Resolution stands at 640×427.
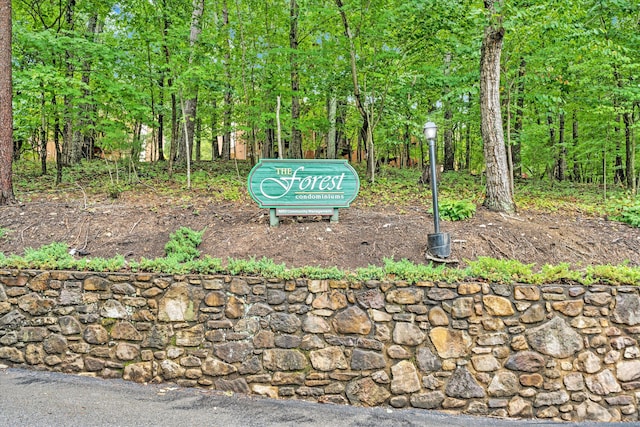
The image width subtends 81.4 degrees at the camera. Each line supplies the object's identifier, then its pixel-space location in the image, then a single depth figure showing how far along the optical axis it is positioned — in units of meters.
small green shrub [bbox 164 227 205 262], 4.57
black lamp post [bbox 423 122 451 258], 4.19
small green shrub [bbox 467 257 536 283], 3.50
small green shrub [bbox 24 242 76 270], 3.80
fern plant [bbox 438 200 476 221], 5.79
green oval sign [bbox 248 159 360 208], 5.11
